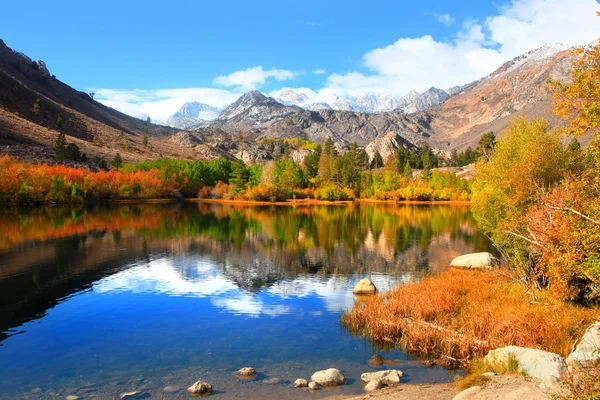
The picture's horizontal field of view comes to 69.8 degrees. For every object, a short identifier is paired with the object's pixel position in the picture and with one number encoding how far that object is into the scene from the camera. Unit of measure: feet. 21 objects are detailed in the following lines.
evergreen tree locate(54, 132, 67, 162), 514.68
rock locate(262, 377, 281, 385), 60.03
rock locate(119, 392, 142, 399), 55.93
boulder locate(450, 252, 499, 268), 138.44
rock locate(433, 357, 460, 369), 64.54
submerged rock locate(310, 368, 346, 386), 59.26
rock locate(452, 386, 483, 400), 47.78
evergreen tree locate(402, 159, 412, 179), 627.87
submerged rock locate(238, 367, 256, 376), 62.64
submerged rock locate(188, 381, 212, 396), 56.44
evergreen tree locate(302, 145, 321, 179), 585.75
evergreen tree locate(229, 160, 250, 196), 524.11
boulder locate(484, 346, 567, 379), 51.72
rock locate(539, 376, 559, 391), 45.22
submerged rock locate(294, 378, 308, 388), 59.00
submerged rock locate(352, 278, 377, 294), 110.01
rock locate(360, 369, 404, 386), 58.80
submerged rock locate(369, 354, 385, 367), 66.20
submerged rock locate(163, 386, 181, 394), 57.57
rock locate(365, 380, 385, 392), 56.70
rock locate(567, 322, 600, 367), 51.28
